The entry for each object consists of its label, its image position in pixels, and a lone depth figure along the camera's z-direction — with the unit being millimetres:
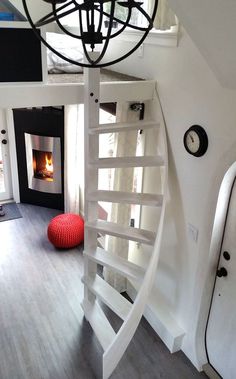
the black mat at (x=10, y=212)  5312
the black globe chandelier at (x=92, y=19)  838
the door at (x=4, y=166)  5418
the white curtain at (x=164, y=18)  2402
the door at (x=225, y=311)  2482
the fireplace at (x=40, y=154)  5109
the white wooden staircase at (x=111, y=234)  2605
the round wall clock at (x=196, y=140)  2420
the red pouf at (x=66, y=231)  4508
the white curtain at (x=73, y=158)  4598
